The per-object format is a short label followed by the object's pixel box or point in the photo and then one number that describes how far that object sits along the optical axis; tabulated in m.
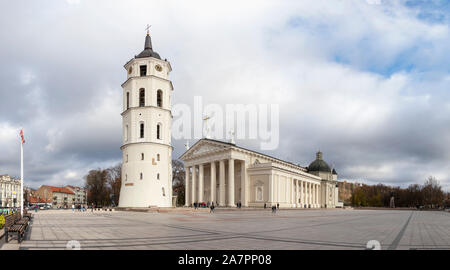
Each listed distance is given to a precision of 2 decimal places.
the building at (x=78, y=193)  189.20
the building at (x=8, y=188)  121.62
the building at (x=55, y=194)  155.85
